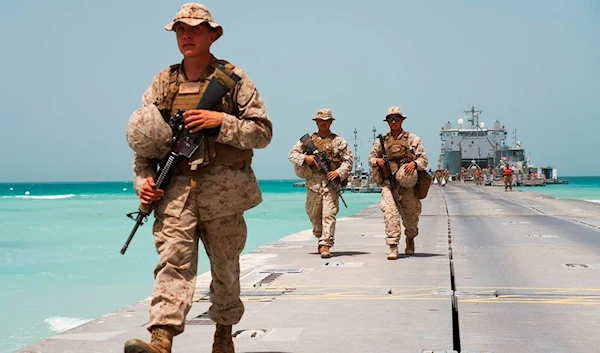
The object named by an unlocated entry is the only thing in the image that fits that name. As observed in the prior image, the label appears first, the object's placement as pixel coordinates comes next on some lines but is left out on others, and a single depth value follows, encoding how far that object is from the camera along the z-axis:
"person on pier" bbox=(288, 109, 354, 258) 12.61
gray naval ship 127.69
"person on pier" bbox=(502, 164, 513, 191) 60.00
